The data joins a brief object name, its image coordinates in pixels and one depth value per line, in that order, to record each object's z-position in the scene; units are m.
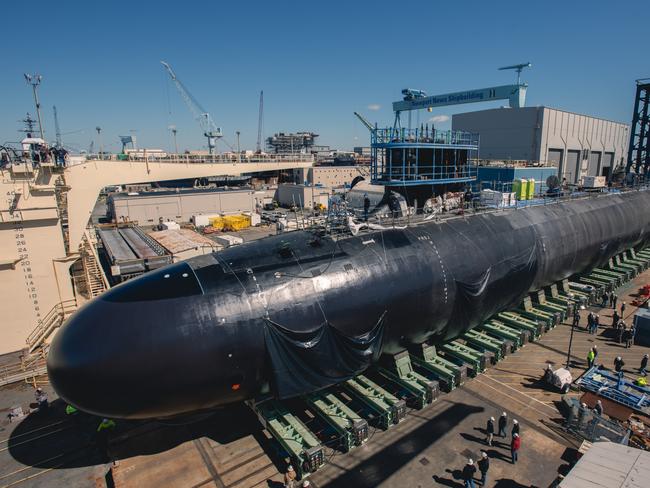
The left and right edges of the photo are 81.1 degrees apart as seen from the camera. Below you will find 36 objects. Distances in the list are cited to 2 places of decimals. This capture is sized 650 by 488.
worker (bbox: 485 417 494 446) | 13.38
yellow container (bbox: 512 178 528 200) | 27.73
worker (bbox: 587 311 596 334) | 21.62
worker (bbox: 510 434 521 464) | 12.52
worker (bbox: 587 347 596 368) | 17.89
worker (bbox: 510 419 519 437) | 12.79
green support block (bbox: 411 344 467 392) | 16.20
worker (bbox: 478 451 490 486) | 11.64
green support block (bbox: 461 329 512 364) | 18.30
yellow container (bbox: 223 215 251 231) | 53.55
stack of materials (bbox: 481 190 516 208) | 23.64
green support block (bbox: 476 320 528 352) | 19.31
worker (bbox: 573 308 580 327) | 20.98
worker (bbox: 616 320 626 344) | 20.84
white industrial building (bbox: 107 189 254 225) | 53.50
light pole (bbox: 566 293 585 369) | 21.53
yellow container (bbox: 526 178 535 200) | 28.37
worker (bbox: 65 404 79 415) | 15.41
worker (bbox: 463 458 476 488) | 11.29
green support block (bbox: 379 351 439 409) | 15.24
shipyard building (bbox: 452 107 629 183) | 58.28
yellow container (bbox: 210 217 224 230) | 53.66
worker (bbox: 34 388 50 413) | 15.70
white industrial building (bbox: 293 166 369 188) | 81.12
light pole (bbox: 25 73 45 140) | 22.05
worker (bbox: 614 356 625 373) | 17.83
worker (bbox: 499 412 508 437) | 13.66
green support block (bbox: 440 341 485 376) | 17.28
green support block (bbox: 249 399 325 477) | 12.09
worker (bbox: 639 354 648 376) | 17.73
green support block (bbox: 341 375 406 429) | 14.17
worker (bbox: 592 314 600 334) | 21.62
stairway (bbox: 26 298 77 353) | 20.13
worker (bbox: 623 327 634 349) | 20.48
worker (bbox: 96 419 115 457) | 13.46
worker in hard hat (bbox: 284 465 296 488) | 11.49
